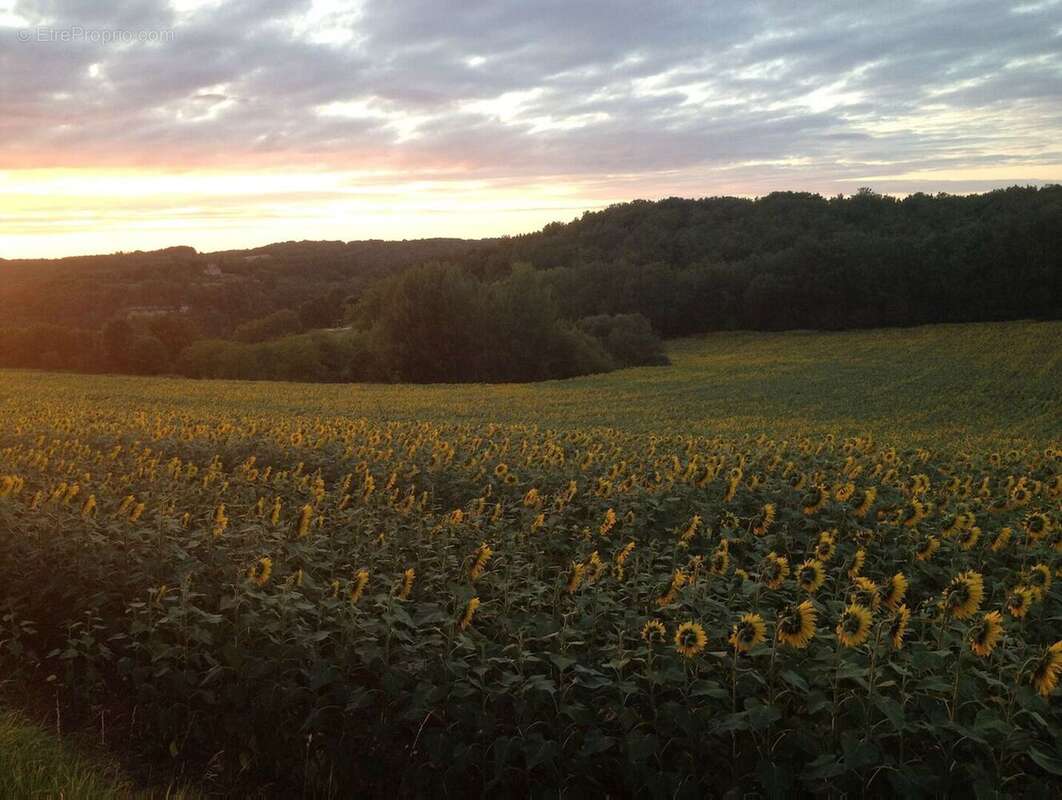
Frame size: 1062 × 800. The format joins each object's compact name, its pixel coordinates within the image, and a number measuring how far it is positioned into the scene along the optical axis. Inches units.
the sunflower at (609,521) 246.1
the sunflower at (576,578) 183.6
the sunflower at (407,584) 184.6
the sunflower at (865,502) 258.4
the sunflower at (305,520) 227.6
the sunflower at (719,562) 189.2
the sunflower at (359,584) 179.7
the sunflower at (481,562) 195.6
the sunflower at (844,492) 269.4
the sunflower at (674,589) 174.6
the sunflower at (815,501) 263.3
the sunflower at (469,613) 163.3
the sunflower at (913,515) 246.7
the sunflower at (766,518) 236.2
